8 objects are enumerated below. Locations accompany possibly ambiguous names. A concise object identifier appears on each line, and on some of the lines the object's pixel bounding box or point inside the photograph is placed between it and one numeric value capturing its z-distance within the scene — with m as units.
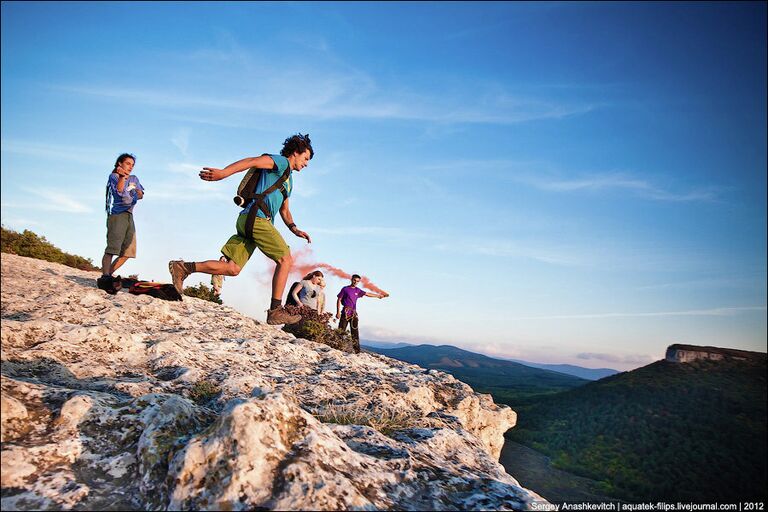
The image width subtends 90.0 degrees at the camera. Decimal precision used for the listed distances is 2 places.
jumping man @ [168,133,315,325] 6.61
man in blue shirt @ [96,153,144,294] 7.50
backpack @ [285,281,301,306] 13.11
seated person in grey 13.14
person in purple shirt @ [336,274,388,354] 14.09
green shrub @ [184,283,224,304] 12.57
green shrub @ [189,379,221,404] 3.62
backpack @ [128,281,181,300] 6.86
